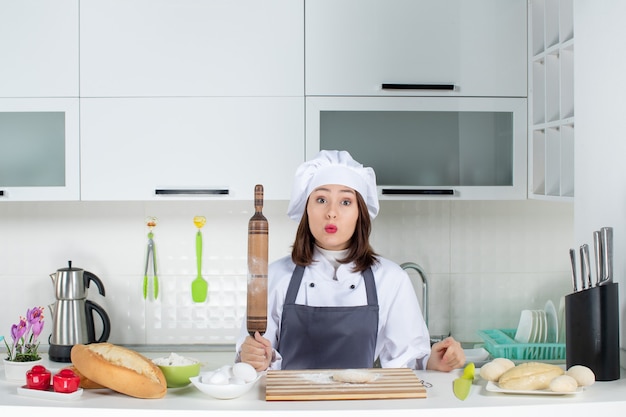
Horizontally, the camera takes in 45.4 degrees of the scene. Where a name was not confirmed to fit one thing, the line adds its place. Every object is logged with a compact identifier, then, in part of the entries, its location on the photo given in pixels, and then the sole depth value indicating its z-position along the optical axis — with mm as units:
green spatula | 2756
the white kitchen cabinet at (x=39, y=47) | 2422
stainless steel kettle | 2535
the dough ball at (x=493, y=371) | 1400
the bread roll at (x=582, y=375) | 1370
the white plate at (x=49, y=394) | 1280
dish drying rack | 2412
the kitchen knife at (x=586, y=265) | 1537
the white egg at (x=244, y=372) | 1318
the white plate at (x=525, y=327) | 2488
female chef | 1964
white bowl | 1275
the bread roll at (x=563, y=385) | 1317
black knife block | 1504
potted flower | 1510
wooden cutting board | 1287
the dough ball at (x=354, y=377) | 1336
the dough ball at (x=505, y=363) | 1415
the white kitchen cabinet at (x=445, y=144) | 2480
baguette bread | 1283
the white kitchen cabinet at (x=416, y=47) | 2438
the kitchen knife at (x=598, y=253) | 1509
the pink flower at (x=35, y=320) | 1584
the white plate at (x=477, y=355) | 2506
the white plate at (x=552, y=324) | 2477
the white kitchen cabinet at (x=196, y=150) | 2434
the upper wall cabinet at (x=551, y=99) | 2203
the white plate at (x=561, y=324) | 2506
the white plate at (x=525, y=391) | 1336
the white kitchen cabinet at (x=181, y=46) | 2426
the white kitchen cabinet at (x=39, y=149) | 2434
